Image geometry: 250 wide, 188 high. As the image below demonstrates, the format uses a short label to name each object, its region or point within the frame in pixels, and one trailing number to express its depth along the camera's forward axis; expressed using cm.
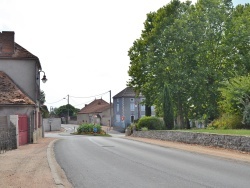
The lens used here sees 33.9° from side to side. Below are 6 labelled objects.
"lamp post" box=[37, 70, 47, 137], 3794
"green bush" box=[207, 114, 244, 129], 3112
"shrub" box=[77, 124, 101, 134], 6128
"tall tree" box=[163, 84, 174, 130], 3838
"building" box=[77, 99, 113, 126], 10869
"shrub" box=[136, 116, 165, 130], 4270
